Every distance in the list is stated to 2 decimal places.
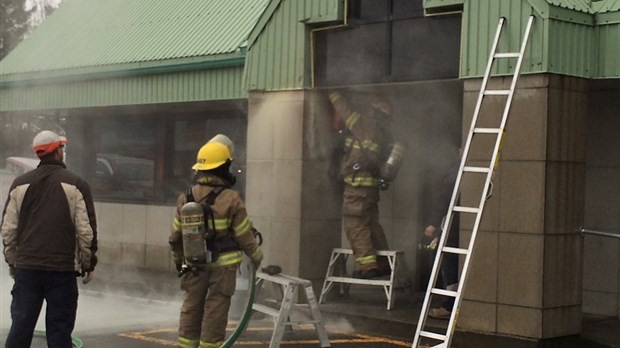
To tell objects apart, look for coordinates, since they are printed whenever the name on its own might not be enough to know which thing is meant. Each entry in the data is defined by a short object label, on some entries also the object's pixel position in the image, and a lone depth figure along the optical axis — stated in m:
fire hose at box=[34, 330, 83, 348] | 8.40
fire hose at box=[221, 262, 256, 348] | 7.62
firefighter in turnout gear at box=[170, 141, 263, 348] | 7.23
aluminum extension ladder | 7.25
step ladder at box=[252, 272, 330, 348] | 8.30
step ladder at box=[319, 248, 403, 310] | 10.05
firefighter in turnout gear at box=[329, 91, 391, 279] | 10.23
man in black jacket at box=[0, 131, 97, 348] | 7.07
